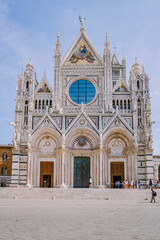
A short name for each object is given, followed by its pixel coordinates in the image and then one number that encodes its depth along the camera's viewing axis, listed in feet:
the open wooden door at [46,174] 92.48
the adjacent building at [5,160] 118.73
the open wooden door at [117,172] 92.68
